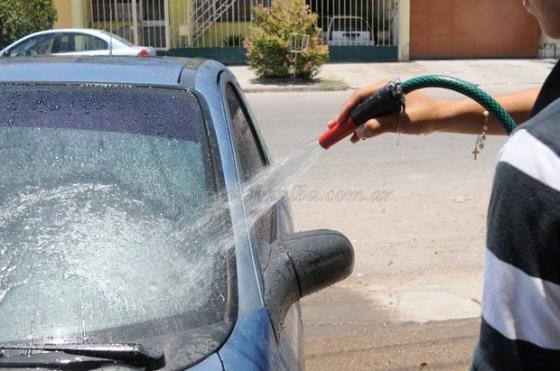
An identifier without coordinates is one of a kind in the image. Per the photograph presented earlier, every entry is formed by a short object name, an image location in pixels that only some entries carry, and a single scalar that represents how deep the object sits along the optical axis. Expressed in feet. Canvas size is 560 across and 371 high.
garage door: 82.23
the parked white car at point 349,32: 80.59
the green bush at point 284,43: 61.62
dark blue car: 6.61
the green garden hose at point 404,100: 6.36
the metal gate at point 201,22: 79.87
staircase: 81.05
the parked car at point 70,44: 53.31
